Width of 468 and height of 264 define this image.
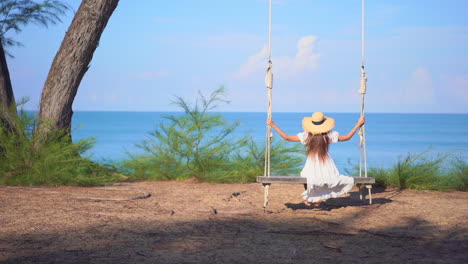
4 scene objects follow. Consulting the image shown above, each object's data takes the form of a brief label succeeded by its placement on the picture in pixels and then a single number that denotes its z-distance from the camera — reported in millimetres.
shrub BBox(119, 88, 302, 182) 9656
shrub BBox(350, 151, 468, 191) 8641
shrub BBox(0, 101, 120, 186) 8359
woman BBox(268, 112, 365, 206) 6438
